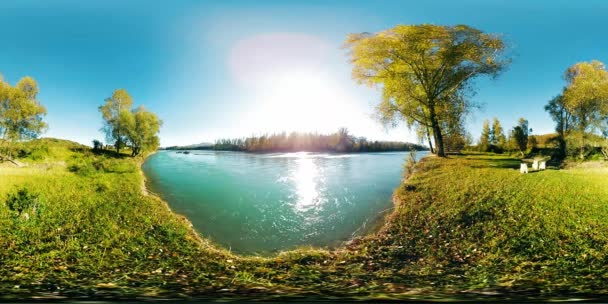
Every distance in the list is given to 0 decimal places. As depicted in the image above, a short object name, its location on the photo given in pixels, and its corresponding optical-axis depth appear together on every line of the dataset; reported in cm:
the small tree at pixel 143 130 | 860
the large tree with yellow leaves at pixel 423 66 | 1108
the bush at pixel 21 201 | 670
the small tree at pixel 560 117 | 966
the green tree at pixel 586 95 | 903
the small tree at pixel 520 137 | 1023
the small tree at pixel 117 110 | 824
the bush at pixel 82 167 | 934
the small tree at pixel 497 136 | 1024
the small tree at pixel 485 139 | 1071
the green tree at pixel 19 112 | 789
